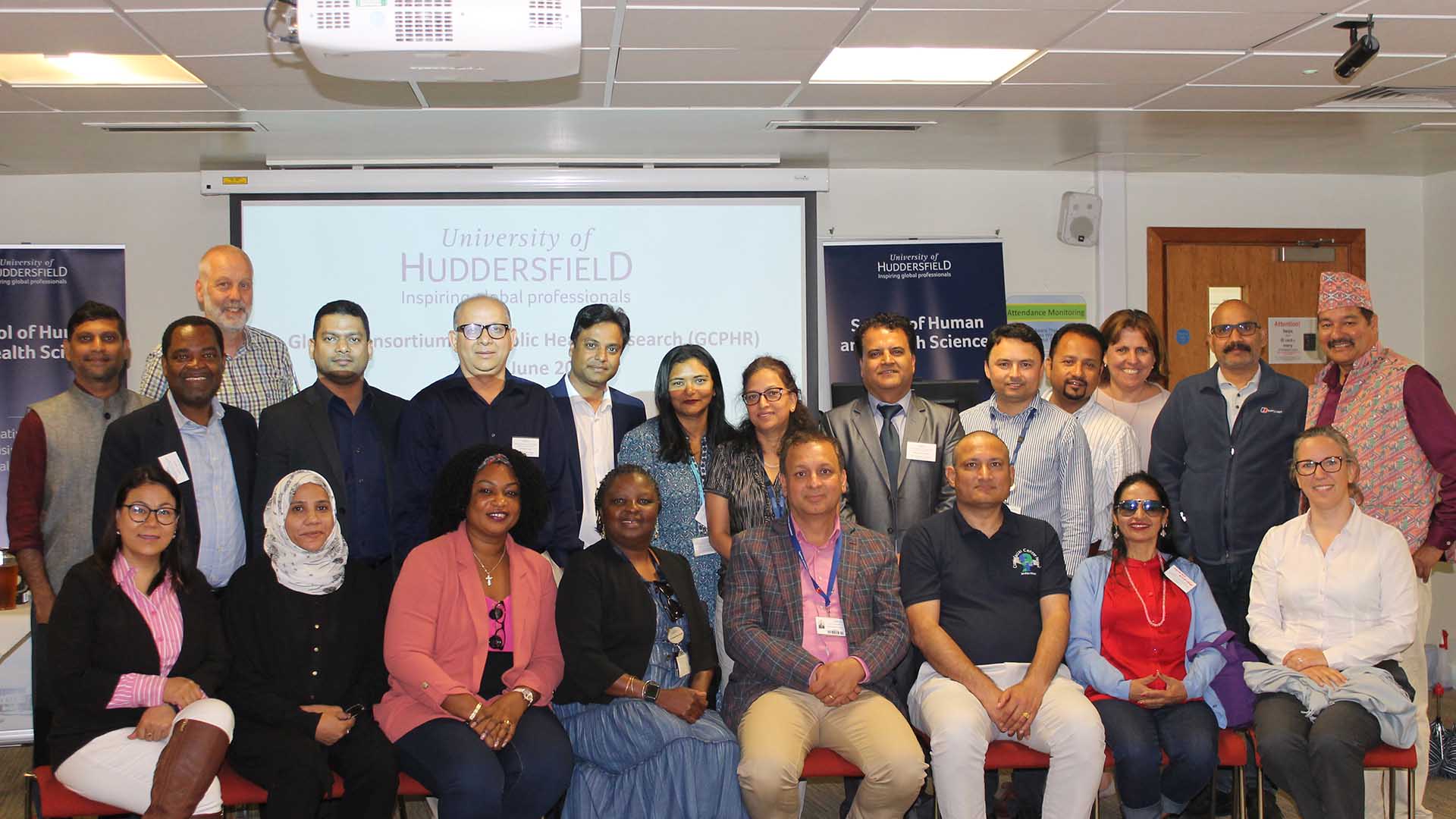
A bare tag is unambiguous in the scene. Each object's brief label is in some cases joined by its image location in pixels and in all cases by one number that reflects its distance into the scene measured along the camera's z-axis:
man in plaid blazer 3.36
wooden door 7.02
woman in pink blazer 3.27
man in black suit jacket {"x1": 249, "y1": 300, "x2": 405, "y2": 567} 3.78
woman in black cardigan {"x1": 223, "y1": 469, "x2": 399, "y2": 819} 3.24
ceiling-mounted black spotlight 4.08
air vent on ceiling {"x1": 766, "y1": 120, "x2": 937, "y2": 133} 5.57
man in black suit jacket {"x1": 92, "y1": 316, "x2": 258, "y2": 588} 3.67
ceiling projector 2.75
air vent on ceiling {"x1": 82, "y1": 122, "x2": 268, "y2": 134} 5.37
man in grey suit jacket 4.02
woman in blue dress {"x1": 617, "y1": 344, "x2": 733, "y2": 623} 3.99
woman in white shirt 3.46
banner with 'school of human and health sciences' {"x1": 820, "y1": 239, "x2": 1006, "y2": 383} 6.61
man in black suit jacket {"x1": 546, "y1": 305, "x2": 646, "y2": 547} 4.39
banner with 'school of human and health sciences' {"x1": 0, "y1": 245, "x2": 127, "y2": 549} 6.06
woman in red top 3.48
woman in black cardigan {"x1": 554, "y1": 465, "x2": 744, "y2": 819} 3.42
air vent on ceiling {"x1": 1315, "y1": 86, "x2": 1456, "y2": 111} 5.16
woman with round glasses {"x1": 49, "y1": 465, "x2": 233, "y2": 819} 3.12
